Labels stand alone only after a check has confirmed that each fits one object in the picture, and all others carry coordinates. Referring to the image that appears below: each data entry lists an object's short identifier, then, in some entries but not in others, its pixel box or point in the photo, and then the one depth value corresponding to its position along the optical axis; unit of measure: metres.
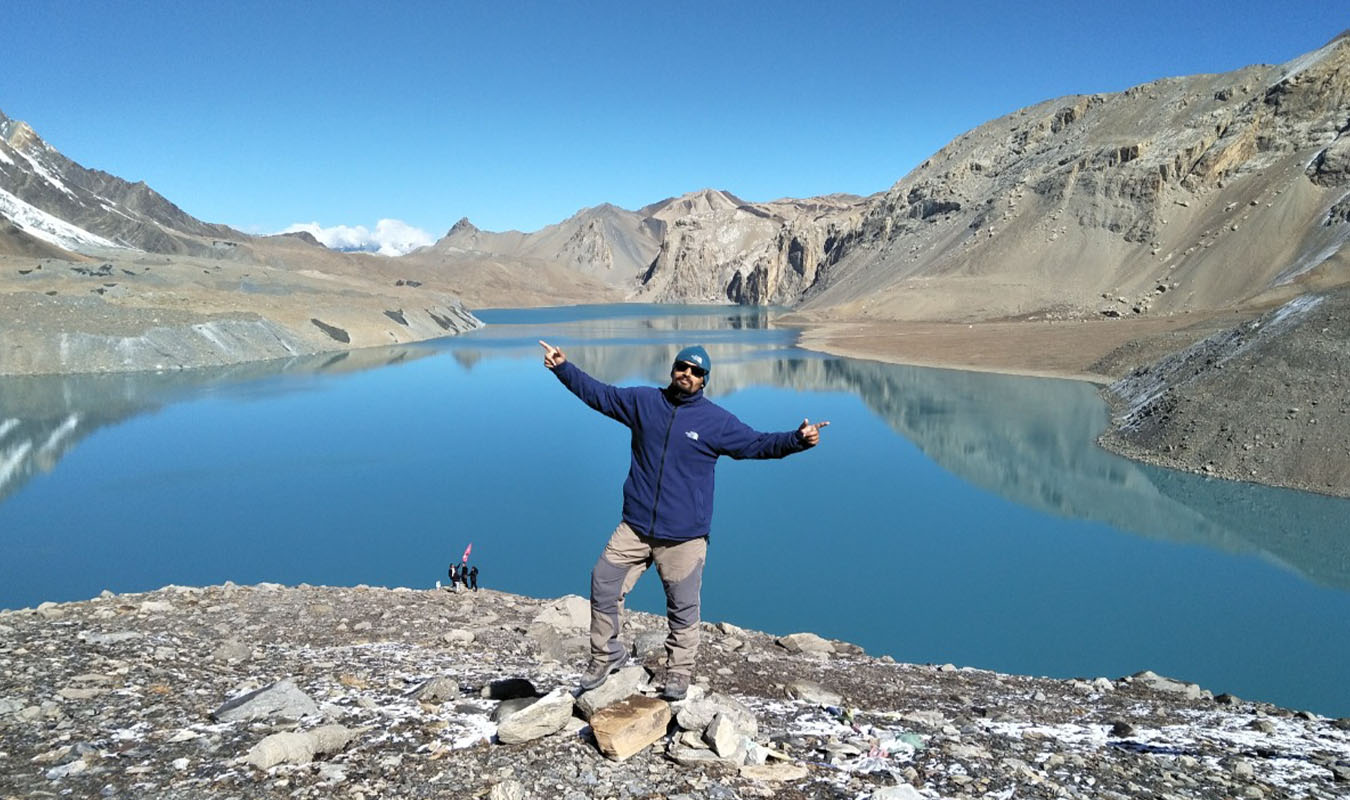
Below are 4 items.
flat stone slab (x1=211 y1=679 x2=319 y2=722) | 5.43
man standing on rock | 5.29
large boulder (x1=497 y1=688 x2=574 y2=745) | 4.94
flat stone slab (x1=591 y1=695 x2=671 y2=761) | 4.77
